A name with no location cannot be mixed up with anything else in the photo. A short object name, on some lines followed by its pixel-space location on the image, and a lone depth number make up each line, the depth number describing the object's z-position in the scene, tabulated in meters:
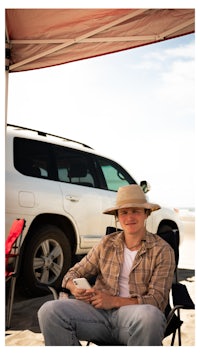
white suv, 4.35
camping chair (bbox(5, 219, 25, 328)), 3.55
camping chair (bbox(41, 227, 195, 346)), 2.46
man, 2.32
